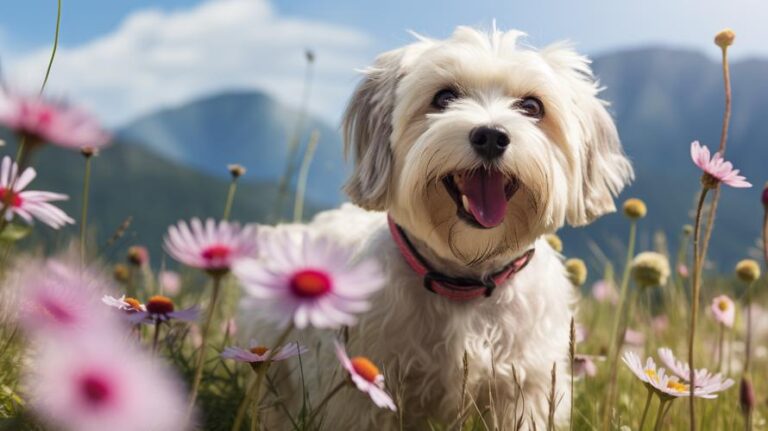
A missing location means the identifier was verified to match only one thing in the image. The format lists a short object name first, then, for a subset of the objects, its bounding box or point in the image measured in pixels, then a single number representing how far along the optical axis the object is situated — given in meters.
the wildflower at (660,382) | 0.45
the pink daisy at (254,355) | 0.40
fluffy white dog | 0.59
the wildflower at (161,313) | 0.44
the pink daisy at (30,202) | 0.43
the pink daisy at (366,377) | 0.37
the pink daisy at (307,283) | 0.31
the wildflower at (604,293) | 1.02
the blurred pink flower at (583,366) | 0.67
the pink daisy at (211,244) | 0.35
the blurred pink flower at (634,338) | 0.83
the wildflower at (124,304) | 0.42
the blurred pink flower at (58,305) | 0.31
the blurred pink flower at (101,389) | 0.24
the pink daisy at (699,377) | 0.47
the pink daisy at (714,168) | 0.43
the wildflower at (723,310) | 0.60
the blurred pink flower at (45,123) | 0.32
